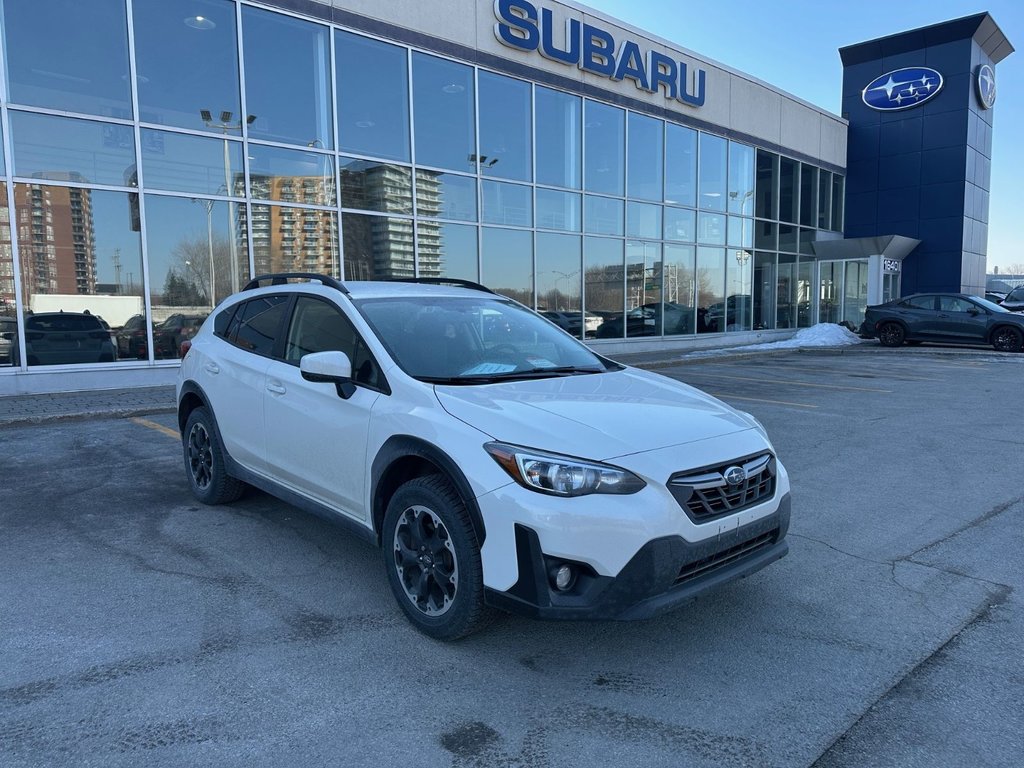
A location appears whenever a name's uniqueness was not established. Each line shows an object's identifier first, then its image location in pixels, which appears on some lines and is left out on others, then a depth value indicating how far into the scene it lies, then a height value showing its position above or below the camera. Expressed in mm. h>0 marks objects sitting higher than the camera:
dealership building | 11438 +3138
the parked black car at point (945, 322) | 19297 -424
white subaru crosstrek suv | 2926 -675
